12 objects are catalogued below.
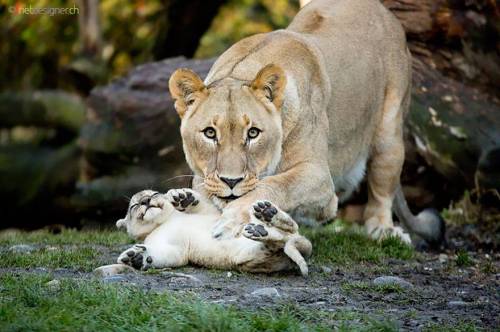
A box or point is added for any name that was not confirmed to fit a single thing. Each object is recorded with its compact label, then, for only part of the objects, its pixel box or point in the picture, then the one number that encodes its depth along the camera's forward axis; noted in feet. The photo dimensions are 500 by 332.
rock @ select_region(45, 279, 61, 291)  33.82
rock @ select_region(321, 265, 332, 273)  42.34
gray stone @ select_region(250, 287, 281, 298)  34.42
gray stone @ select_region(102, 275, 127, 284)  35.83
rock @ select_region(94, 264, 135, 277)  37.83
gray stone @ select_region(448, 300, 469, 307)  35.28
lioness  41.27
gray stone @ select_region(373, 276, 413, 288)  39.01
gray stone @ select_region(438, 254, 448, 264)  49.35
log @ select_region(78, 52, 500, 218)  62.69
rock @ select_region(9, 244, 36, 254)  45.39
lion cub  37.47
